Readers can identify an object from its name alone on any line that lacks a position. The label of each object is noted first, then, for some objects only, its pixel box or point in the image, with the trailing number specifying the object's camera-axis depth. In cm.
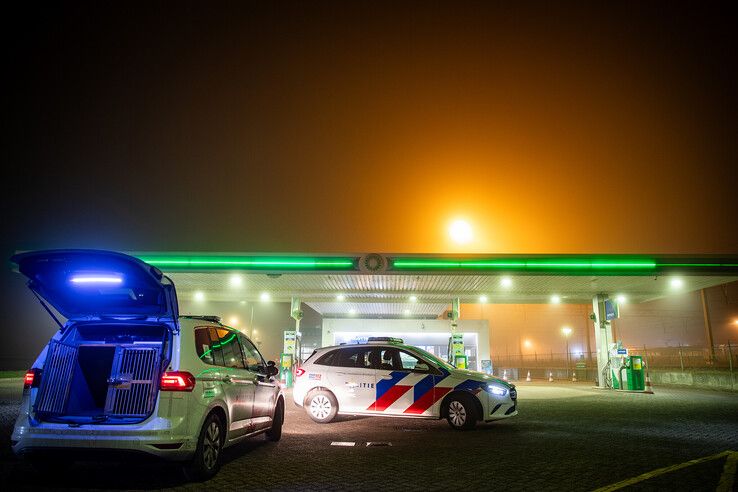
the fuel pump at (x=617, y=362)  2153
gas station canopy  1630
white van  480
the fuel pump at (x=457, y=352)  2038
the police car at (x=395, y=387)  938
